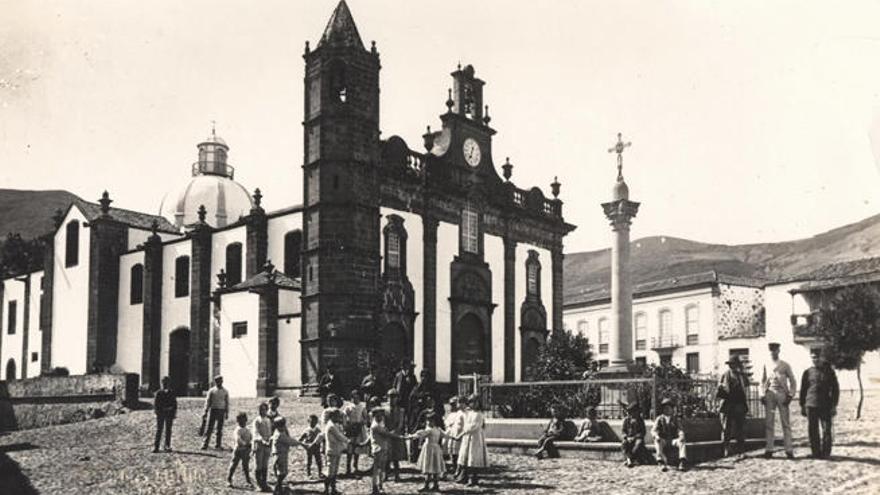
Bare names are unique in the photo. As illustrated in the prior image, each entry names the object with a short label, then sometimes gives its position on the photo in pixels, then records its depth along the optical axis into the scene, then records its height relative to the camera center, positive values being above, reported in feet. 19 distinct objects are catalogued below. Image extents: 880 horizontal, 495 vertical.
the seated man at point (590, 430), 48.39 -5.05
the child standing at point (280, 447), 39.91 -4.86
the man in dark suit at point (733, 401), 44.62 -3.27
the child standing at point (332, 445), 39.55 -4.85
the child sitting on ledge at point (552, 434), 49.16 -5.41
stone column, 60.08 +3.91
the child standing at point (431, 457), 40.37 -5.39
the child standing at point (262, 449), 41.32 -5.13
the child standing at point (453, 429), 43.04 -4.47
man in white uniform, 42.22 -2.83
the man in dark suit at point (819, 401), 41.14 -3.00
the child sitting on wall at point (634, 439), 44.32 -5.10
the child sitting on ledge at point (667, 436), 42.42 -4.81
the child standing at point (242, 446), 42.80 -5.16
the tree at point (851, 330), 86.63 +0.56
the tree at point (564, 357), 86.28 -2.17
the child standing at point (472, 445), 41.52 -5.06
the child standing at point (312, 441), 43.21 -5.04
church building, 88.89 +8.56
